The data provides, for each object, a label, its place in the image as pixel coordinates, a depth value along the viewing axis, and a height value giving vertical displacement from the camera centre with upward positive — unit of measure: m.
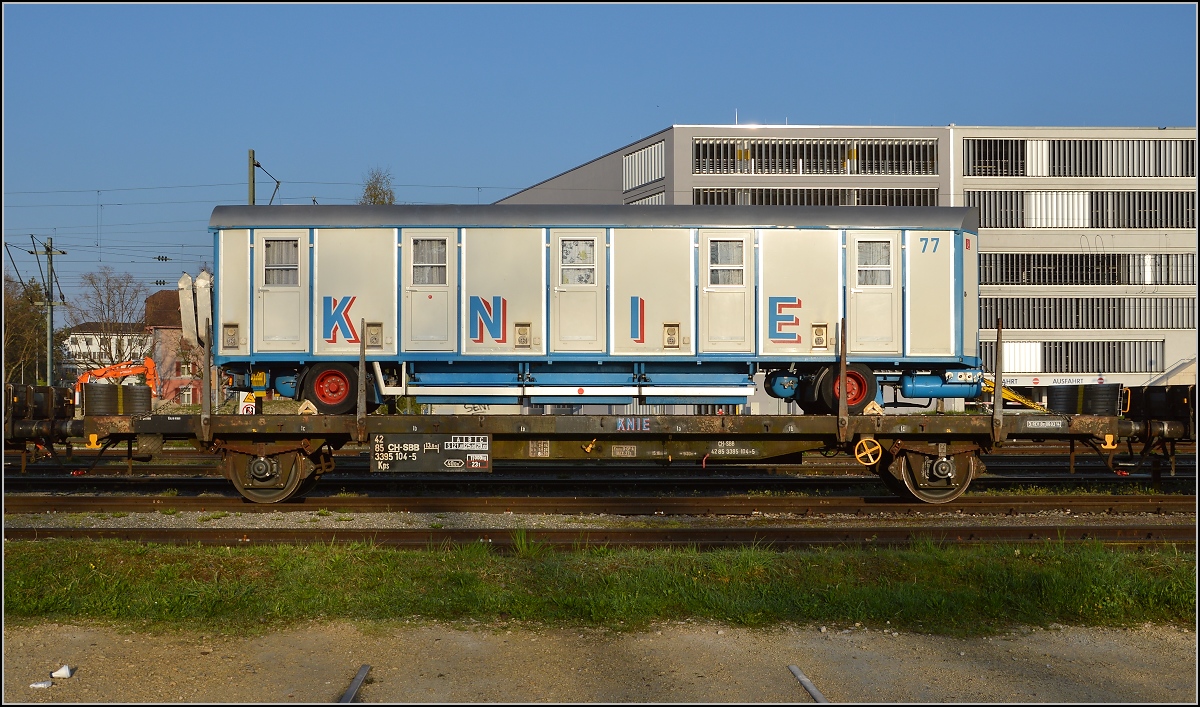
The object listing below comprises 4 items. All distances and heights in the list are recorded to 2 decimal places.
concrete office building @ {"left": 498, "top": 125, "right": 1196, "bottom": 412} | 53.94 +9.03
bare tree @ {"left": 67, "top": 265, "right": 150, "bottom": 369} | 55.81 +2.41
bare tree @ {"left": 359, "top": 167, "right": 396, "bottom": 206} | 48.52 +8.47
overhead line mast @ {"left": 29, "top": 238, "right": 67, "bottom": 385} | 33.71 +2.19
